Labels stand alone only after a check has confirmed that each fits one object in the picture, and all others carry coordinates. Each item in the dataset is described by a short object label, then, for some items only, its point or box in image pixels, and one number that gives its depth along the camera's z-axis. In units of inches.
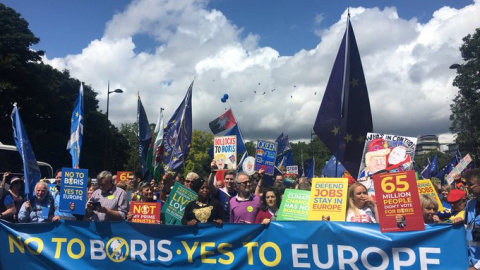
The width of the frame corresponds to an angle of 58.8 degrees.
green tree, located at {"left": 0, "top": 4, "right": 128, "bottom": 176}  1074.7
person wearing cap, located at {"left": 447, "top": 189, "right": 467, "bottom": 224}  222.8
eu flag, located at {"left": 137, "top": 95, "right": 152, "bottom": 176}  462.9
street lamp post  1156.5
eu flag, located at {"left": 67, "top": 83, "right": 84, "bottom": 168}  317.7
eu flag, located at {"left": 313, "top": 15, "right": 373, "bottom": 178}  247.9
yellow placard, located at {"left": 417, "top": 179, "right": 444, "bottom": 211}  278.7
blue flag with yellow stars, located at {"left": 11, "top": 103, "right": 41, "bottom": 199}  249.0
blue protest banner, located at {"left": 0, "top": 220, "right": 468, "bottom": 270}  180.5
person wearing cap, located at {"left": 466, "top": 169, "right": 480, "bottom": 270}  165.3
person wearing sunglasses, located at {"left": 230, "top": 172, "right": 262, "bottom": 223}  222.1
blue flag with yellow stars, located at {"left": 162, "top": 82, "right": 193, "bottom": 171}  440.5
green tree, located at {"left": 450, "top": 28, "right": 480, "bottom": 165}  1501.0
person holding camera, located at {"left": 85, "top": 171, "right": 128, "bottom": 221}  229.8
